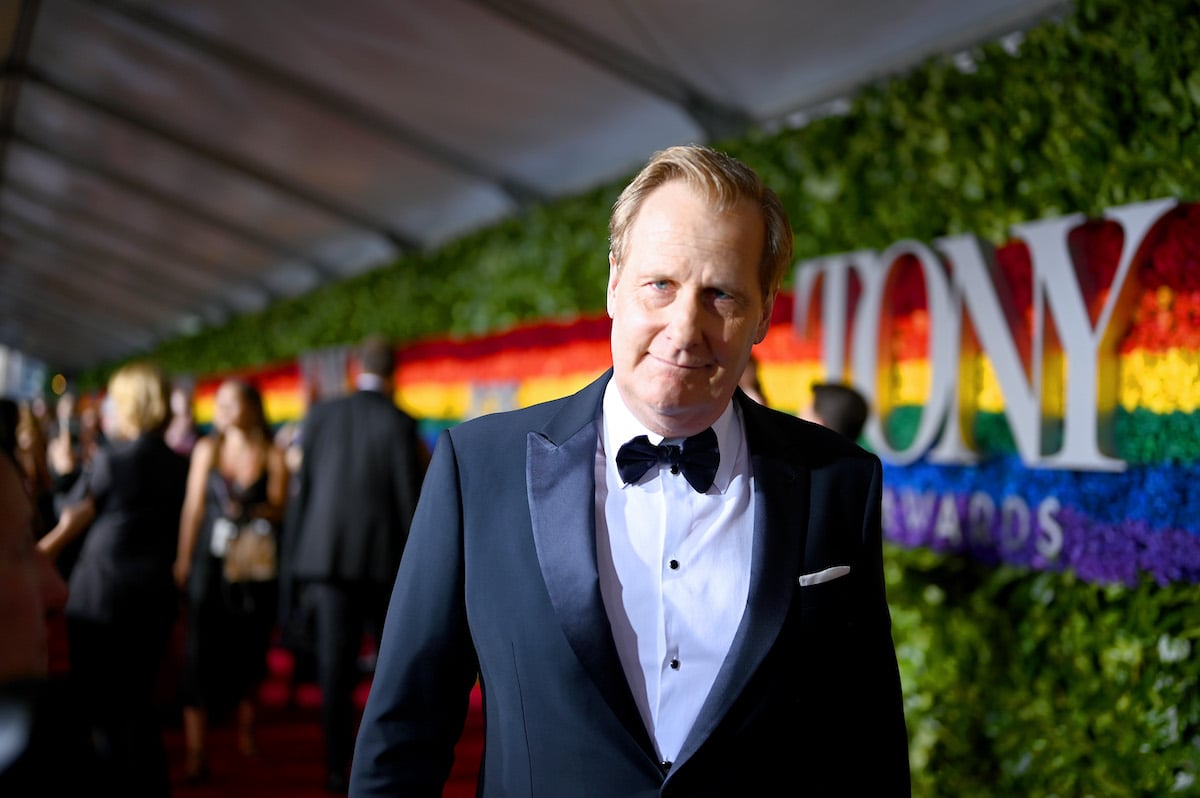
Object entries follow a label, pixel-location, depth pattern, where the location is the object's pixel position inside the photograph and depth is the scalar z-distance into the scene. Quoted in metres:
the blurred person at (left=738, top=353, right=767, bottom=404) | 3.71
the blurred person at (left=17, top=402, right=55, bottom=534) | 5.68
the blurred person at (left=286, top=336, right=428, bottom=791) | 4.59
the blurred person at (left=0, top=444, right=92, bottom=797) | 1.06
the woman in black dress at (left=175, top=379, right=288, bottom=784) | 4.95
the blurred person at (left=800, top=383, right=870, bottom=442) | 3.66
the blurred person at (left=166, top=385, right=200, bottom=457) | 7.42
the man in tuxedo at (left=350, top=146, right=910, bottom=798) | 1.39
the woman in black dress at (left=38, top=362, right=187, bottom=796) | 3.88
